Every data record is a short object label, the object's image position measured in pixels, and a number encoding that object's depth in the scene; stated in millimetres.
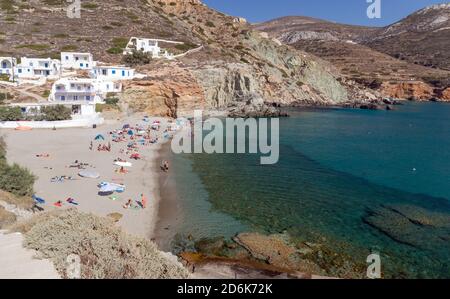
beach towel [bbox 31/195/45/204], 19439
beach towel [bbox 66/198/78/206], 20417
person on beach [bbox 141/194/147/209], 21336
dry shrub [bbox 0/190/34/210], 16047
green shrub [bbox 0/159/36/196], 18188
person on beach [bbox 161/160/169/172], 29709
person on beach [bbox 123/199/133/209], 20802
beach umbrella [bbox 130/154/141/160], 32438
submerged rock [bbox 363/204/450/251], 18188
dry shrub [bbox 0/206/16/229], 11462
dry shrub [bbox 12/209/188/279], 8070
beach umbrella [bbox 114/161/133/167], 29031
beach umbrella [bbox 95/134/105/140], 37934
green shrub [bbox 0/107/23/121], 40706
